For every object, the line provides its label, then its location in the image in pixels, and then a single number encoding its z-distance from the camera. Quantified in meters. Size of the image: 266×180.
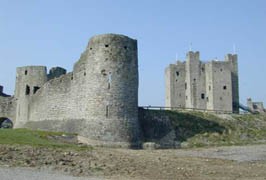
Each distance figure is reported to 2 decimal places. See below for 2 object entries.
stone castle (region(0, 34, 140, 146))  27.33
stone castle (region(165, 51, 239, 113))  53.44
